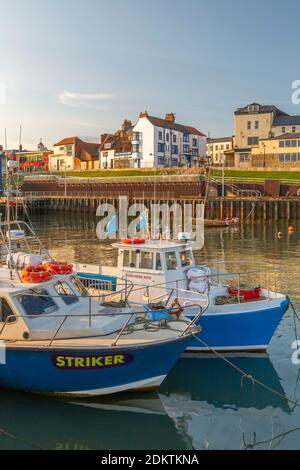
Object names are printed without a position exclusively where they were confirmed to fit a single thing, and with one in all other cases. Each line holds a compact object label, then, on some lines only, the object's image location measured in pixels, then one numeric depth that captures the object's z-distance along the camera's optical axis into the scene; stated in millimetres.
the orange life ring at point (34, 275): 11742
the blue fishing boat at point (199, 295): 13891
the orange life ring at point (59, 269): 12625
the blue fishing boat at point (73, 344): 10531
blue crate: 12052
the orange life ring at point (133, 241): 15348
